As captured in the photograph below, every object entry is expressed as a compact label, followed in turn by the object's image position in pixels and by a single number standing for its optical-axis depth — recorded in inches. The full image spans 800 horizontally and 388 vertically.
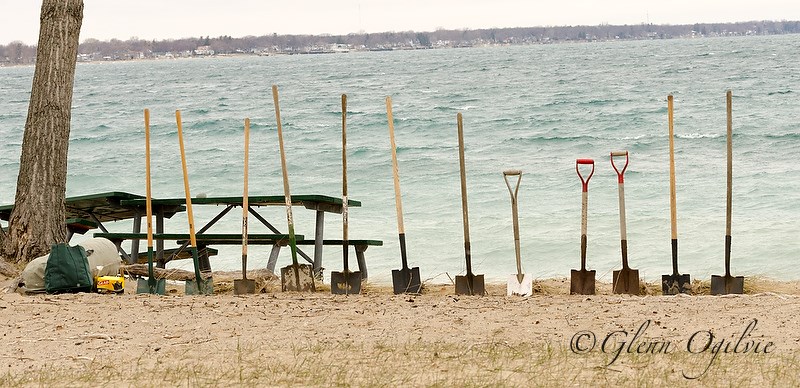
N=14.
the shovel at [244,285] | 689.0
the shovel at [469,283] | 670.5
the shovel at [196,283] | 675.4
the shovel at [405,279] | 682.2
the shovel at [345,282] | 682.2
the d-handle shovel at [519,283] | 665.0
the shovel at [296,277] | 696.7
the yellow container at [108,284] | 669.9
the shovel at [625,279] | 667.4
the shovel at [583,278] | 661.3
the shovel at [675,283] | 671.8
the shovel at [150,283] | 671.1
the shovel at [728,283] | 663.1
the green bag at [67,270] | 653.9
